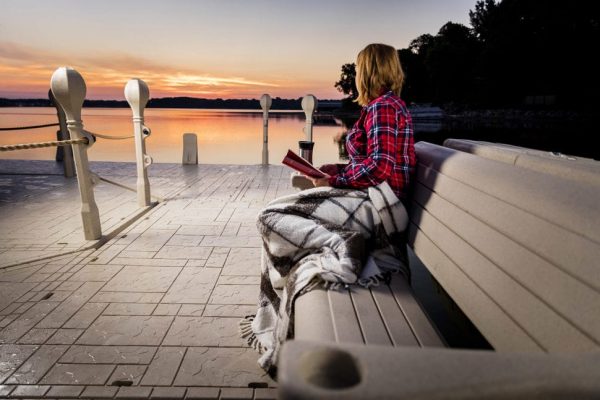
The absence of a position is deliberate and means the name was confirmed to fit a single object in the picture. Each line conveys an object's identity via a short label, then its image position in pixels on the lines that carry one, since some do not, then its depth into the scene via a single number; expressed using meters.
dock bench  0.63
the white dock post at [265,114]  9.30
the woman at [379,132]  2.29
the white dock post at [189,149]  9.38
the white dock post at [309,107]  7.72
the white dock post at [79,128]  3.51
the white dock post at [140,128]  4.91
